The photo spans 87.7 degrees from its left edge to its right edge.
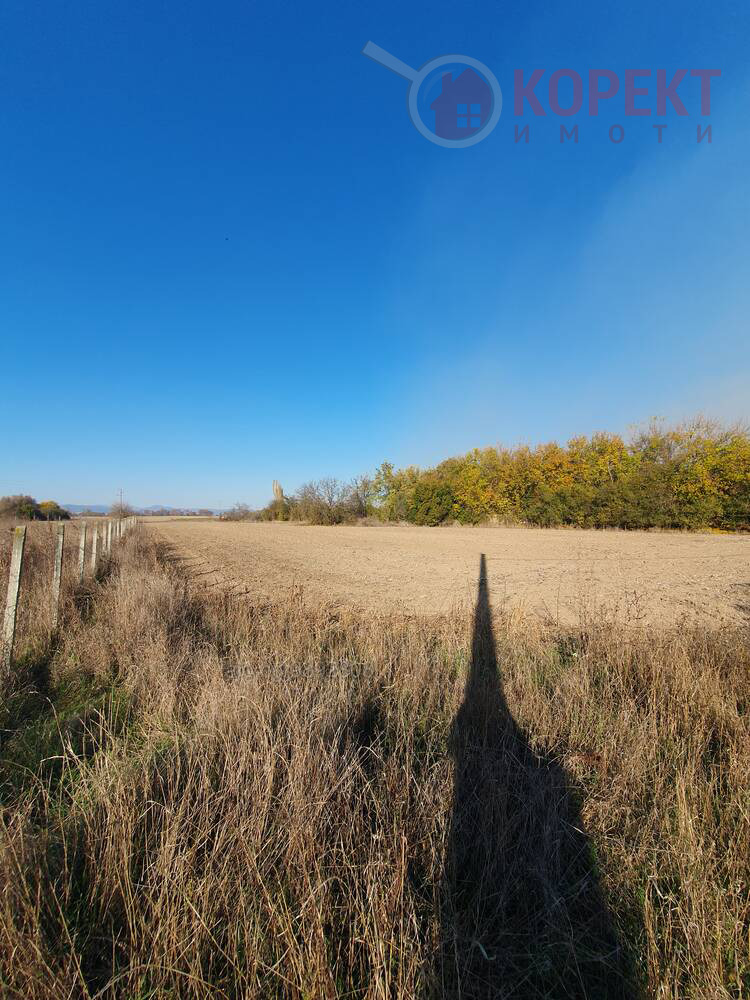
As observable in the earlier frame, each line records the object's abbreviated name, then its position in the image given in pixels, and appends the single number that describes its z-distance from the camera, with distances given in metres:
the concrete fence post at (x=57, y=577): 5.41
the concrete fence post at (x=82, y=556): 8.11
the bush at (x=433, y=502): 52.78
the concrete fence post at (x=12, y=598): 4.08
